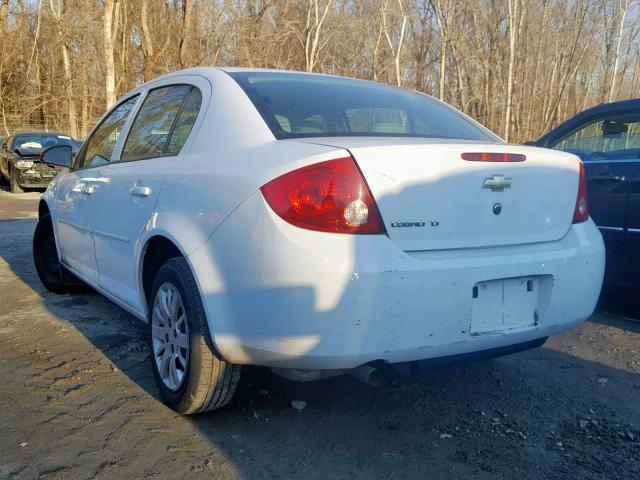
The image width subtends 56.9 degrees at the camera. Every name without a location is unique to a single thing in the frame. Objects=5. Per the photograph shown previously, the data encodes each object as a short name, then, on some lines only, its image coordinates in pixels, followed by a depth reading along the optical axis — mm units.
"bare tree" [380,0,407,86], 29967
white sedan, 2217
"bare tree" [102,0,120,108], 15977
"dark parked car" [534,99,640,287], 4273
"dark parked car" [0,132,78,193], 14680
